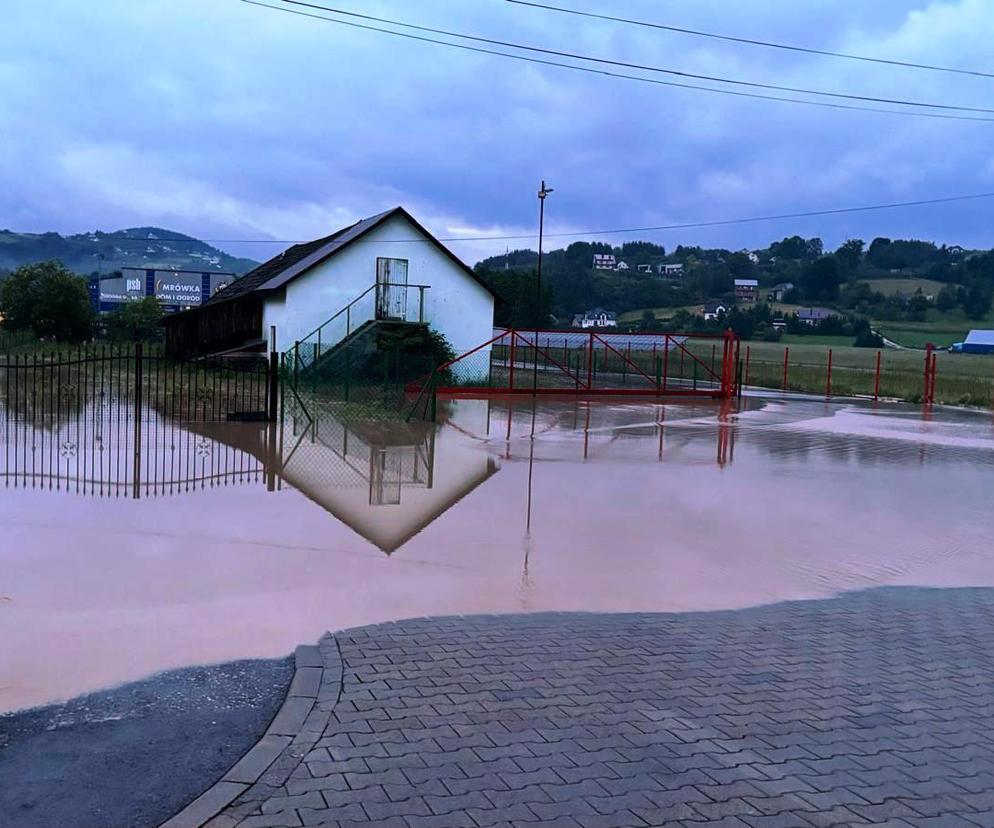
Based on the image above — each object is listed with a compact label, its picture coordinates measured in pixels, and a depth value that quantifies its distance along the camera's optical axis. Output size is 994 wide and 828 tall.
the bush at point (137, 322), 64.31
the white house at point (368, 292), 36.75
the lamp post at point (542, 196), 49.66
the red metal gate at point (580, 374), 33.37
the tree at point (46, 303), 59.06
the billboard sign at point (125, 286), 97.50
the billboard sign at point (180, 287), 94.69
